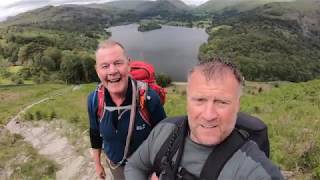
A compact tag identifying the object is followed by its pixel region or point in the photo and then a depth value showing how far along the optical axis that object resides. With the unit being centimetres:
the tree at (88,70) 4416
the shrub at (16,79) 4314
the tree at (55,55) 5236
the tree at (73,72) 4508
